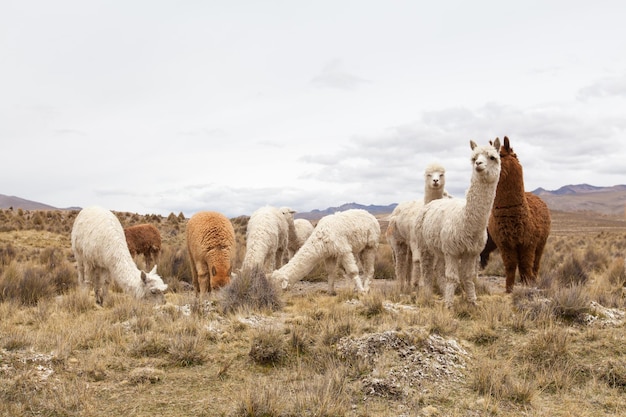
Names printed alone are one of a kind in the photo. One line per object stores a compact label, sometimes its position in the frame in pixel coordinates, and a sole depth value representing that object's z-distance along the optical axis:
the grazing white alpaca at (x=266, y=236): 11.27
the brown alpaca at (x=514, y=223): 9.73
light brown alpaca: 10.14
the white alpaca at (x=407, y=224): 11.16
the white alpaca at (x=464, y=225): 7.83
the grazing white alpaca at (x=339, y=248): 10.52
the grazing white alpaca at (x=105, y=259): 9.59
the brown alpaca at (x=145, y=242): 16.06
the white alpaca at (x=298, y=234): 14.70
